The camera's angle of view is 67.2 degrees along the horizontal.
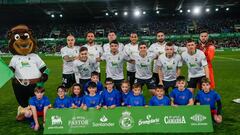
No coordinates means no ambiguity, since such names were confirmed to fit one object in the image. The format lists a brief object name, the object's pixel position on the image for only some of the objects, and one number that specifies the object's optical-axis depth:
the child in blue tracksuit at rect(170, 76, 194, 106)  3.99
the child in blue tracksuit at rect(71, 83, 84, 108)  4.10
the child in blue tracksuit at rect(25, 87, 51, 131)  3.87
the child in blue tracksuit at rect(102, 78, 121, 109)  4.10
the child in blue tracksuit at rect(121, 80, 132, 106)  4.07
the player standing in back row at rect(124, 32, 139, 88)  5.02
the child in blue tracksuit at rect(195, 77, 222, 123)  3.90
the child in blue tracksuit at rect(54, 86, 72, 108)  4.02
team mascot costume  4.24
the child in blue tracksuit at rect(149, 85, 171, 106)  3.87
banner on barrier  3.44
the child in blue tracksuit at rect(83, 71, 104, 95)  4.36
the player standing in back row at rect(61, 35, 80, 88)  5.01
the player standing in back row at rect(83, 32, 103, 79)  4.94
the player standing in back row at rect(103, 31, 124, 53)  4.99
